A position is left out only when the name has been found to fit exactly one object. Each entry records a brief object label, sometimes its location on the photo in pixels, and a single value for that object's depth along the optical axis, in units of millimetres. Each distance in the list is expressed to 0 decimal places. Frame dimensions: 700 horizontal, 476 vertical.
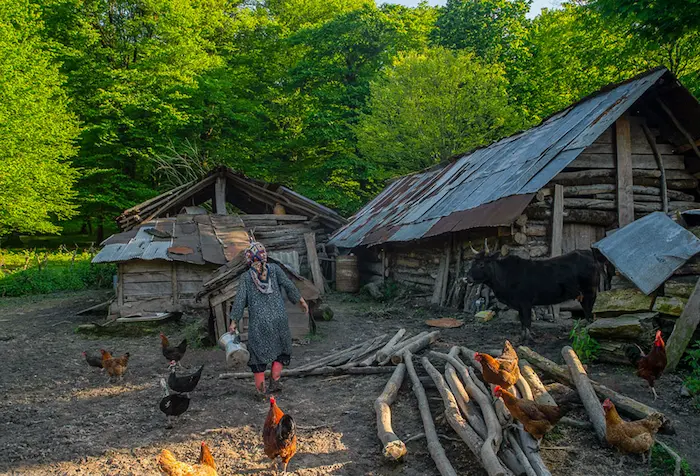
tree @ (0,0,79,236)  20000
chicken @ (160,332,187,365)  8469
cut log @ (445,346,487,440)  4879
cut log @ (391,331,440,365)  7656
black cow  9117
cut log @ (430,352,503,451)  4472
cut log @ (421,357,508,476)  3996
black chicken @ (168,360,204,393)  6480
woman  6773
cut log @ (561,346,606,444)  4930
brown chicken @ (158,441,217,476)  3783
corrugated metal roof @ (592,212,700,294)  7109
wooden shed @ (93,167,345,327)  13766
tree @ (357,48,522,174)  22859
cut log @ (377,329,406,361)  7805
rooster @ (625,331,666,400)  5738
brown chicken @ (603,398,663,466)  4434
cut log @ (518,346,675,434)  4949
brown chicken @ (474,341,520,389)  5324
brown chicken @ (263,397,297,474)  4477
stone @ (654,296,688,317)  6800
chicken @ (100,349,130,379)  7969
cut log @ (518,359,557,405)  5262
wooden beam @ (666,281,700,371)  6450
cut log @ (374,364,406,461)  4633
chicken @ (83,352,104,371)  8538
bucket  7652
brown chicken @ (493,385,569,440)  4488
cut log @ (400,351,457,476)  4262
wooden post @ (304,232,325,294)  18141
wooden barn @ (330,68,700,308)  10148
